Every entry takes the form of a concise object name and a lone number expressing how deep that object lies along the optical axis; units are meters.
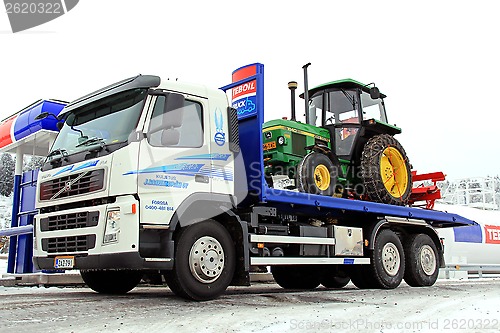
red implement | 11.43
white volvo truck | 6.13
